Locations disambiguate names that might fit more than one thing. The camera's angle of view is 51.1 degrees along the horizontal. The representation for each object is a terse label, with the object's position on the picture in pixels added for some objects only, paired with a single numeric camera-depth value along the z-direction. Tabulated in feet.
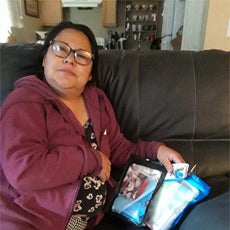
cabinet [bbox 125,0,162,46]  13.07
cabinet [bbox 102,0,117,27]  12.45
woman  2.30
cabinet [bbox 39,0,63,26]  11.96
